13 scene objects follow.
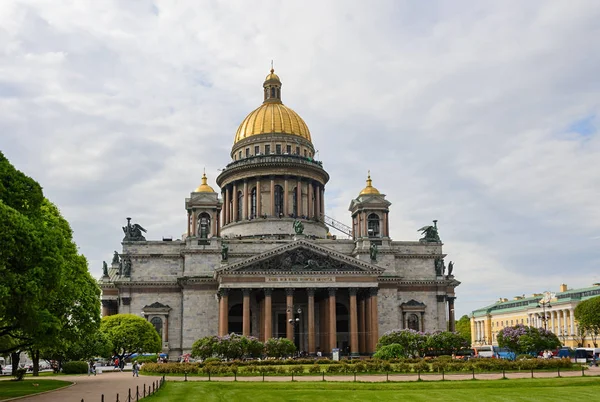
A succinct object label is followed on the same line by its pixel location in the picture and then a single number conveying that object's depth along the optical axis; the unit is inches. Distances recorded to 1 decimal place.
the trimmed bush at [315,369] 2013.0
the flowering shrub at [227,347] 2536.9
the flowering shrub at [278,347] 2657.5
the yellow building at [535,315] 4992.6
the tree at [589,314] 3991.1
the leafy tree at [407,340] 2768.2
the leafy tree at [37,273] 1284.4
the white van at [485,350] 3557.3
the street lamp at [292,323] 2879.9
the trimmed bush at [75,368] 2447.1
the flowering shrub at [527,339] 2647.6
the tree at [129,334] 2805.1
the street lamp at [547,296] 5243.1
